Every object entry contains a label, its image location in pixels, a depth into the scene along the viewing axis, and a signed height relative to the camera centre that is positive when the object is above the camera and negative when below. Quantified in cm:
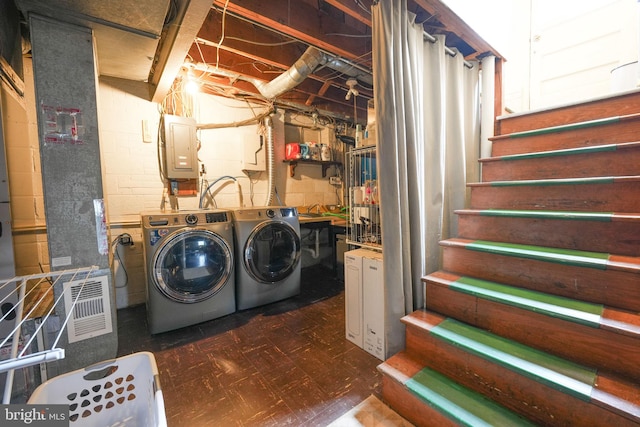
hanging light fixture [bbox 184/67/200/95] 275 +131
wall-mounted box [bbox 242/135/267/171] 343 +63
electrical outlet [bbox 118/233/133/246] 268 -35
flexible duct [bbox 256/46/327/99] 241 +125
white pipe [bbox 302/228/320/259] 386 -78
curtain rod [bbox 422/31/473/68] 190 +116
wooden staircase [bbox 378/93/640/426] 108 -54
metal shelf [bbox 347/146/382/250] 216 -4
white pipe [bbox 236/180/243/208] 344 +12
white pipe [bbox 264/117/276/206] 345 +48
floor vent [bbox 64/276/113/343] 156 -64
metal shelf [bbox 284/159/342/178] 385 +56
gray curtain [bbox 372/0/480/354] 162 +29
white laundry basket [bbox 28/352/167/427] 106 -80
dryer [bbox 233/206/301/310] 257 -57
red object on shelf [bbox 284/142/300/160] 366 +69
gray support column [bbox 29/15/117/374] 149 +32
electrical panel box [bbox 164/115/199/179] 274 +60
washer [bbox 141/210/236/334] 216 -57
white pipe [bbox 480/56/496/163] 232 +81
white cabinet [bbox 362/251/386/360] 185 -78
